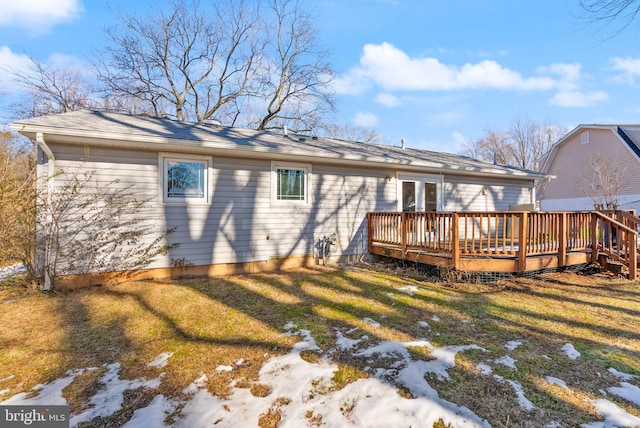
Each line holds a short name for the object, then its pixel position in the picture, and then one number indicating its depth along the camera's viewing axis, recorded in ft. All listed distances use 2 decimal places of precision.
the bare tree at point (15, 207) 14.87
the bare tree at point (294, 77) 58.08
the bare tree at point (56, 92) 48.98
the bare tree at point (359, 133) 90.11
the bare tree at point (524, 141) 93.97
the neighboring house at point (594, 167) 49.34
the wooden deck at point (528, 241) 17.63
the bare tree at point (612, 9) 15.60
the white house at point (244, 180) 17.25
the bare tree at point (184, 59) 51.37
